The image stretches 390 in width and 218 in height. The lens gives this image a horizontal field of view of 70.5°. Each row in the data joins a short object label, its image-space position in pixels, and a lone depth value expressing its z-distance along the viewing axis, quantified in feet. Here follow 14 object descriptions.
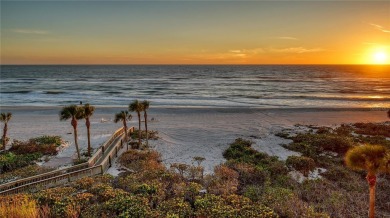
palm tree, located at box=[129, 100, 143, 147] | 83.25
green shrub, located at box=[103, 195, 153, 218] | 37.71
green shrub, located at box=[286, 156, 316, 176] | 63.98
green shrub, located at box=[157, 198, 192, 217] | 38.78
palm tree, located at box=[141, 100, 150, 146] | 85.71
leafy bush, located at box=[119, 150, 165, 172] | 63.16
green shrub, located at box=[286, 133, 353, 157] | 79.20
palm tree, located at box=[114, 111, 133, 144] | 82.24
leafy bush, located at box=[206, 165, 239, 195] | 48.01
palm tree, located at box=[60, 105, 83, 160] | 69.87
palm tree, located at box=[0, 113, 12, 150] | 79.75
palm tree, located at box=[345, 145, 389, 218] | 30.86
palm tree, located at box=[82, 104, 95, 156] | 72.79
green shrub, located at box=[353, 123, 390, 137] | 98.73
